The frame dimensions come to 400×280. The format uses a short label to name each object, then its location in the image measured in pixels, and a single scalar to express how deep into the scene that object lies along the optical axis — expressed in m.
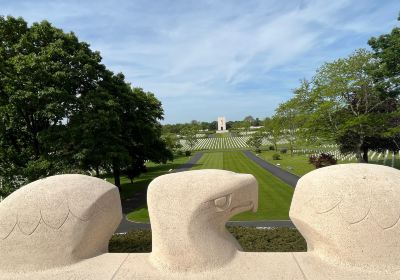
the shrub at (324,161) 33.25
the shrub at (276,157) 48.65
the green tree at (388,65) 24.92
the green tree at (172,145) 61.28
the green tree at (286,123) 48.62
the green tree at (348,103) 27.41
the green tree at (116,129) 19.95
